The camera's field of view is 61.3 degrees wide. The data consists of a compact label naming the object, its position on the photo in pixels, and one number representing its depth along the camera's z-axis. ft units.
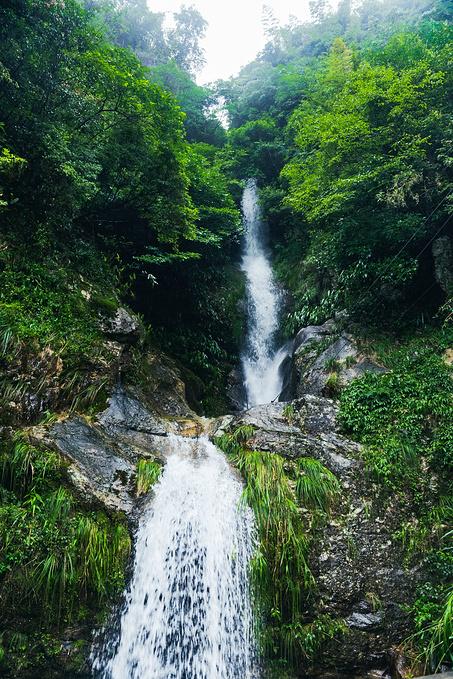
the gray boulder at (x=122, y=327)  25.02
